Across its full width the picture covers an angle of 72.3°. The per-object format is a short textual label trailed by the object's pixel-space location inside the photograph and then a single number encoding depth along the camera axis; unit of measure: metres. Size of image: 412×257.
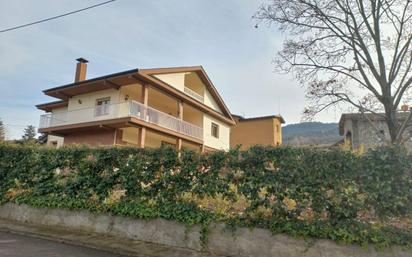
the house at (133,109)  16.47
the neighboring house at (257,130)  28.69
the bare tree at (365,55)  8.29
